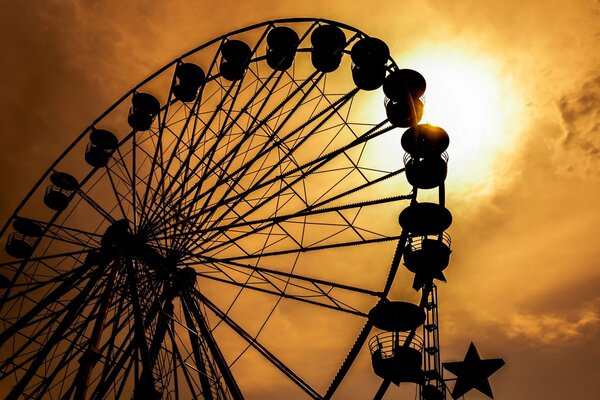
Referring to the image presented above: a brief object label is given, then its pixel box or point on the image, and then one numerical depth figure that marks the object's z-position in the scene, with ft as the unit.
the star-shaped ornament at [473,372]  45.29
